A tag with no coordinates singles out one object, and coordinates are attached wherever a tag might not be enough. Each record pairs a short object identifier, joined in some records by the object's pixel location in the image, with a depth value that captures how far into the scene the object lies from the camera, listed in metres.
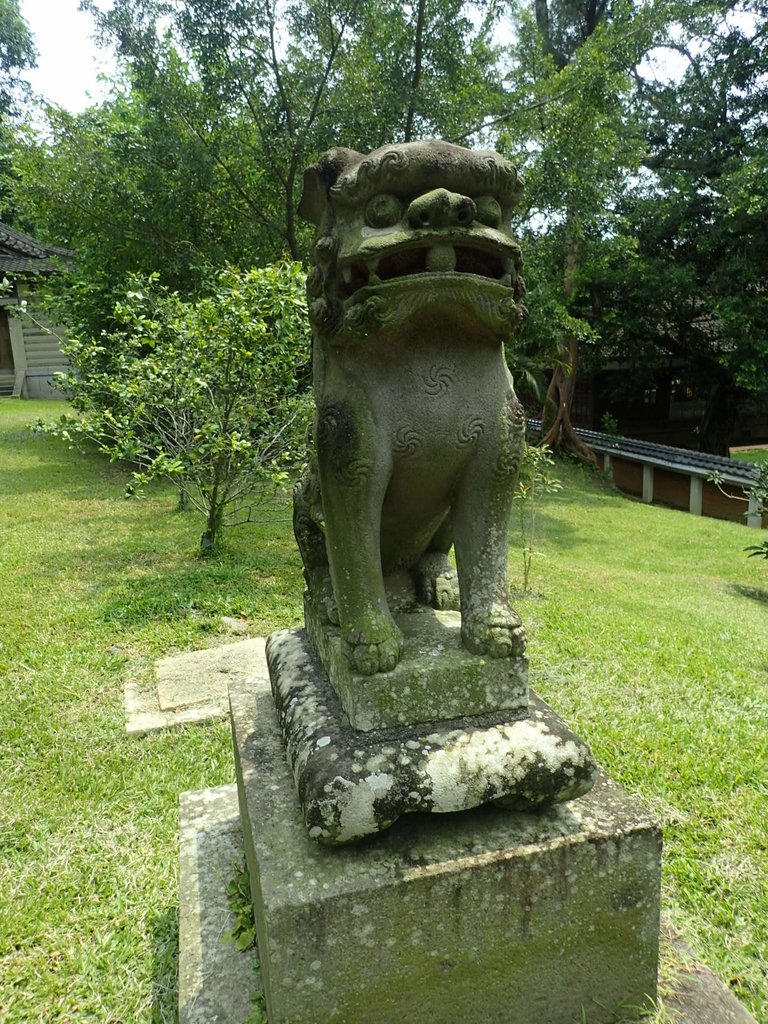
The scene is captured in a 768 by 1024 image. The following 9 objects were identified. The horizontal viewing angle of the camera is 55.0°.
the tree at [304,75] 7.66
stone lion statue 1.56
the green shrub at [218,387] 5.34
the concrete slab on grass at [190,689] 3.44
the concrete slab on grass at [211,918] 1.78
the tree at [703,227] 12.85
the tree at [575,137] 9.04
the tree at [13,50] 24.48
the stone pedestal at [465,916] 1.52
